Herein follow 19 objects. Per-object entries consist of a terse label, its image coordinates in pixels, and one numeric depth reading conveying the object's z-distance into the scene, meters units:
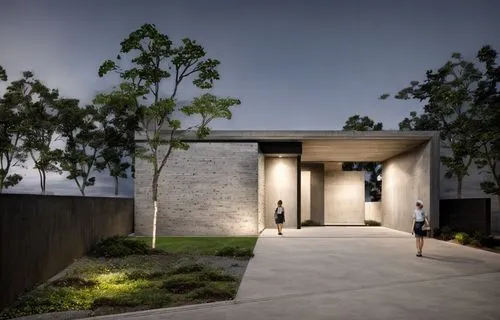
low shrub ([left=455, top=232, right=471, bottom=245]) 18.36
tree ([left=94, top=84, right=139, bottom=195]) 42.09
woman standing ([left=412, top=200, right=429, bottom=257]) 14.54
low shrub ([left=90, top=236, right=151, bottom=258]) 13.66
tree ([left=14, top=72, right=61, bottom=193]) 33.97
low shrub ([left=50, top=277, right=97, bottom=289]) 9.71
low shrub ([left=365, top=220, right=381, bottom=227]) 34.80
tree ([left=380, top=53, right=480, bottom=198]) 26.59
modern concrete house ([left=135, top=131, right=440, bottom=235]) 21.94
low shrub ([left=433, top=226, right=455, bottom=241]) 20.08
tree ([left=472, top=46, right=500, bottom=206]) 23.75
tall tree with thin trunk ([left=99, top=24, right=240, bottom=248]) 15.62
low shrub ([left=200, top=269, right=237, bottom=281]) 10.32
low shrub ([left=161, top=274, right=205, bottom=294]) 9.20
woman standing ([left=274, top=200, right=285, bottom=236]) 22.50
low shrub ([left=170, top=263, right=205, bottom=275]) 11.29
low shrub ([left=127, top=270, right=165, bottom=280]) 10.66
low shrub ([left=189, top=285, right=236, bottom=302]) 8.49
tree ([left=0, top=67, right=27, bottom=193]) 31.56
